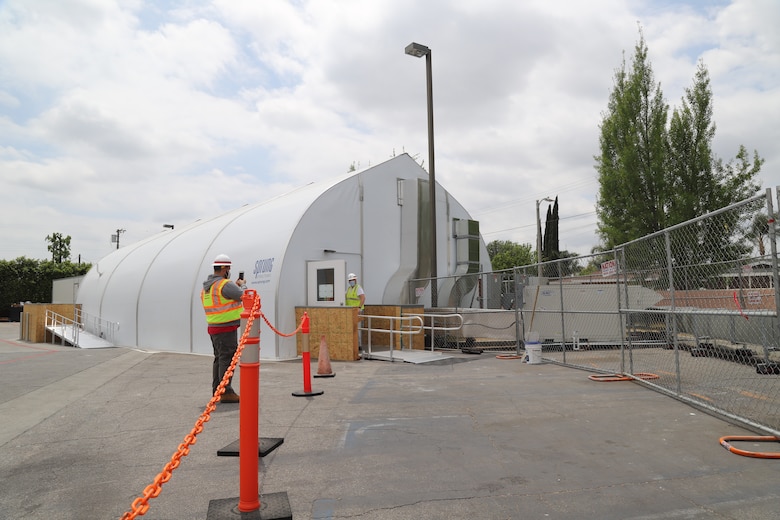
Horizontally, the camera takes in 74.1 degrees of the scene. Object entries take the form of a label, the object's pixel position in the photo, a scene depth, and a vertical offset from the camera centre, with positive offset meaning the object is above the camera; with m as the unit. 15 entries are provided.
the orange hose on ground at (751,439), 4.68 -1.46
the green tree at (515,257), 73.26 +5.58
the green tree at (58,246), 73.12 +7.79
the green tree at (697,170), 17.77 +4.33
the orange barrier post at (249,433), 3.48 -0.91
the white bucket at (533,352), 11.24 -1.24
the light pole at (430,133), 15.70 +5.08
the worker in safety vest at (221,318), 7.38 -0.26
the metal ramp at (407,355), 12.01 -1.41
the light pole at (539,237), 35.81 +4.38
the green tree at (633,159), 18.86 +5.00
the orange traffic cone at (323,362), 9.58 -1.19
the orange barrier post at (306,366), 7.78 -1.02
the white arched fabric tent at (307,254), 13.68 +1.41
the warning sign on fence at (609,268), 9.78 +0.51
